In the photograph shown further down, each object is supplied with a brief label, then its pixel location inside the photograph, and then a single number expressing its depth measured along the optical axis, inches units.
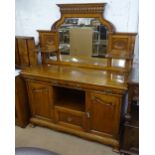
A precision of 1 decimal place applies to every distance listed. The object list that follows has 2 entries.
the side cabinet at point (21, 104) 78.5
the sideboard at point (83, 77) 66.1
